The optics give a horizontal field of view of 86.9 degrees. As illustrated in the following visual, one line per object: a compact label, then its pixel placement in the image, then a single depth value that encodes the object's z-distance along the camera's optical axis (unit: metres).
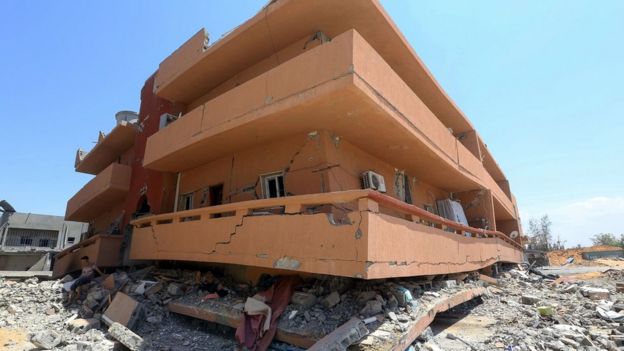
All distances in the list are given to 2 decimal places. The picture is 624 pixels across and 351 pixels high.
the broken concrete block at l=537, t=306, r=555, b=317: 7.24
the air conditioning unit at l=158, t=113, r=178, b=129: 10.85
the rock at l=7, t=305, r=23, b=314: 7.27
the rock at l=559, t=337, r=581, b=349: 5.45
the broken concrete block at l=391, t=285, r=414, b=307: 5.26
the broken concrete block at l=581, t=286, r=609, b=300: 9.48
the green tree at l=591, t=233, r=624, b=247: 45.22
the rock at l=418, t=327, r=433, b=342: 5.26
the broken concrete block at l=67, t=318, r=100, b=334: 6.24
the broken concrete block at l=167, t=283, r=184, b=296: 7.23
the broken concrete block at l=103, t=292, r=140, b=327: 6.22
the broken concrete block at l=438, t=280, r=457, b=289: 7.23
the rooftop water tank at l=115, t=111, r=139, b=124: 17.36
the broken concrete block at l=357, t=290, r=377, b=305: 5.08
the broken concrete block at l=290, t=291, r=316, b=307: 5.29
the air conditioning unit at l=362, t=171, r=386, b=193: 7.08
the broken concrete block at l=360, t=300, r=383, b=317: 4.80
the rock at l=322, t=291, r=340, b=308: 5.14
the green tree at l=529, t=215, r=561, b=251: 53.53
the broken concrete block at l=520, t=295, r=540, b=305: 8.52
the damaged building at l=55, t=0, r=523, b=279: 5.01
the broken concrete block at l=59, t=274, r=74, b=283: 9.44
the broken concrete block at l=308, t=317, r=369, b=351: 3.87
